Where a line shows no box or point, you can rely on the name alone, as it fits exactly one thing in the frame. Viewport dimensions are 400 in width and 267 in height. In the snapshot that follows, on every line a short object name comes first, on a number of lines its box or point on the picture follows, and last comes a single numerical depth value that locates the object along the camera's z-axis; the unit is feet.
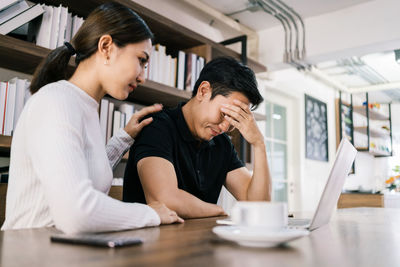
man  4.48
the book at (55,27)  6.09
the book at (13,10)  5.49
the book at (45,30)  6.03
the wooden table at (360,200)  15.01
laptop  2.85
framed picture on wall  16.46
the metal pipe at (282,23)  10.58
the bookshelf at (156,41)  5.65
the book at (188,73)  8.45
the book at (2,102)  5.48
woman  2.34
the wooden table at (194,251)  1.56
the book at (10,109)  5.53
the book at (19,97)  5.62
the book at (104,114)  6.82
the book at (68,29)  6.36
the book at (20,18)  5.48
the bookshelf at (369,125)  19.83
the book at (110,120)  6.95
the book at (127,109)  7.24
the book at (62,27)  6.20
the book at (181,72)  8.30
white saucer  1.84
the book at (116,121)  7.05
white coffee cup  1.94
